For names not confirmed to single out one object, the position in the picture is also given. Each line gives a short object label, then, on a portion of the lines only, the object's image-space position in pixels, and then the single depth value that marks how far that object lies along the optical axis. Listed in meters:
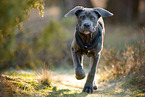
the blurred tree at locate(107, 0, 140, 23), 32.72
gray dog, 9.93
